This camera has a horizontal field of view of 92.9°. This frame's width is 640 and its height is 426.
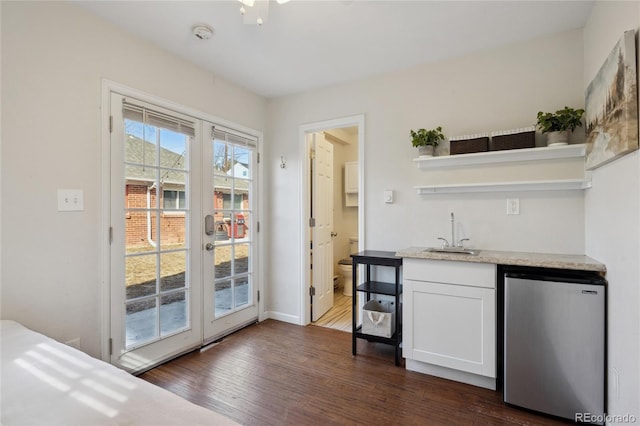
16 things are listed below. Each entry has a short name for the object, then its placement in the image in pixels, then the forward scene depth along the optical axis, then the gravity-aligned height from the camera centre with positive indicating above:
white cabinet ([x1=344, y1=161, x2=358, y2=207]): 5.04 +0.49
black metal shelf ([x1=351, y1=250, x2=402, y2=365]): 2.55 -0.69
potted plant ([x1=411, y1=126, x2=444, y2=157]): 2.65 +0.63
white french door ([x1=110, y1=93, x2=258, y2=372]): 2.25 -0.18
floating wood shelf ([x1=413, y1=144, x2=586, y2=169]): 2.19 +0.45
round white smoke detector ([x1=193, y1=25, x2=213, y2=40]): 2.25 +1.36
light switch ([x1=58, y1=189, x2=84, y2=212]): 1.94 +0.08
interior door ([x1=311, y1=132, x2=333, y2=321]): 3.59 -0.16
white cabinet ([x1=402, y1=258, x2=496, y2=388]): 2.13 -0.79
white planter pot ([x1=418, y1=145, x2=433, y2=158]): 2.67 +0.54
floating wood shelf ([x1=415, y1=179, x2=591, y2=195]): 2.21 +0.21
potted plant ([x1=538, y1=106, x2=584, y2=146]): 2.15 +0.64
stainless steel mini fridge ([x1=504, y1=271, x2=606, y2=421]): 1.77 -0.80
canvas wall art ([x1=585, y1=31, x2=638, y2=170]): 1.41 +0.57
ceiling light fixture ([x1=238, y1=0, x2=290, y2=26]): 1.76 +1.19
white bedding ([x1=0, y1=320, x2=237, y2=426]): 0.89 -0.61
